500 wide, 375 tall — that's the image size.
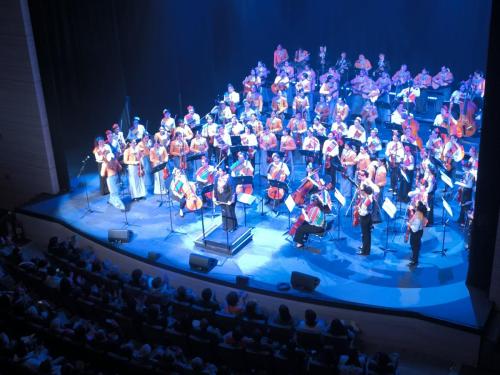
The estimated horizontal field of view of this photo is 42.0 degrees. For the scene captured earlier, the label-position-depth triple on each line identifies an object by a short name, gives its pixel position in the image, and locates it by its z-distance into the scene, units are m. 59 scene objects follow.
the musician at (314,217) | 12.89
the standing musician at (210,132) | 17.02
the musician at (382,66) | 19.95
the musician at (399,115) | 16.56
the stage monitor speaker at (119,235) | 13.98
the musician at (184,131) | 16.55
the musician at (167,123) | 17.39
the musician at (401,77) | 19.14
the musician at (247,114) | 17.19
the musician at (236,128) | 16.72
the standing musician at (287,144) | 15.84
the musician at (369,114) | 17.64
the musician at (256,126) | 16.62
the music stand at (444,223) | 11.96
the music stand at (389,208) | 11.99
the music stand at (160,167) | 14.25
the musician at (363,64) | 20.45
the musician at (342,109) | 17.33
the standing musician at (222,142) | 16.05
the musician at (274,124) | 17.00
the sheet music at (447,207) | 11.92
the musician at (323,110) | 18.06
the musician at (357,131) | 15.82
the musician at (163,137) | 16.17
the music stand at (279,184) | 13.70
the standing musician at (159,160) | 15.73
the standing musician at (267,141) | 16.06
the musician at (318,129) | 15.92
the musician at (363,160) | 14.24
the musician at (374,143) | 15.23
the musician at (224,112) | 17.75
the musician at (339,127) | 16.03
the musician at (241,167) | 14.85
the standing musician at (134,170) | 15.65
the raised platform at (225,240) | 13.35
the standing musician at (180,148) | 16.20
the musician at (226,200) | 13.67
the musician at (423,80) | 18.70
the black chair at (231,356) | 9.82
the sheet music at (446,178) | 12.40
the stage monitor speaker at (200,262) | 12.66
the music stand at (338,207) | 12.58
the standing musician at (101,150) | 15.58
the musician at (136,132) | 16.75
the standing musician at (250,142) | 15.76
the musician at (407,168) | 14.39
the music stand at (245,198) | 13.02
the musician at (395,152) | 14.40
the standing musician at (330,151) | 15.12
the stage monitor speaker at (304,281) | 11.63
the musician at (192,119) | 17.42
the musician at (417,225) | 12.07
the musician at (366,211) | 12.58
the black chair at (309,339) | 10.15
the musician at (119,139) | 16.11
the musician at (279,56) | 21.41
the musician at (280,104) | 18.77
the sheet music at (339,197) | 12.57
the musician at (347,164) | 14.90
